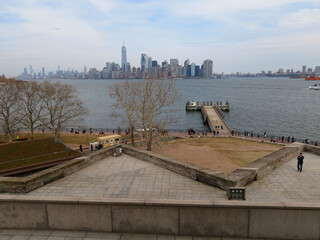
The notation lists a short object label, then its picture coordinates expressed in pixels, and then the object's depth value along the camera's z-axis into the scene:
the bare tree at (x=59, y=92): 38.53
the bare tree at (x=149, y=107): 30.36
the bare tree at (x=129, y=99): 32.72
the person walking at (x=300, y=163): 12.50
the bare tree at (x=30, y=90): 37.39
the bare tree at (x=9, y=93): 35.46
